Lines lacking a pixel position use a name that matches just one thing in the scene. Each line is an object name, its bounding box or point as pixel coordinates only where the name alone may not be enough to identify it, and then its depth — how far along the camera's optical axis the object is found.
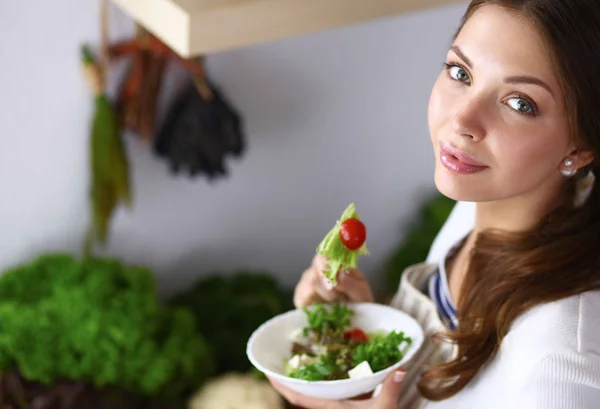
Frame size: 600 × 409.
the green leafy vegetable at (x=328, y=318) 1.28
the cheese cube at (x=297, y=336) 1.28
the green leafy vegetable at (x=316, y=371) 1.20
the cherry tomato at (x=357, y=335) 1.27
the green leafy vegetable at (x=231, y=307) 1.93
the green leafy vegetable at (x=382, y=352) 1.21
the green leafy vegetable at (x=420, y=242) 2.23
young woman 1.09
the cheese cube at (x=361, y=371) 1.19
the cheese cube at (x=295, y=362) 1.24
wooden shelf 1.38
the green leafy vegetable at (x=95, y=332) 1.72
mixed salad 1.21
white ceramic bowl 1.18
